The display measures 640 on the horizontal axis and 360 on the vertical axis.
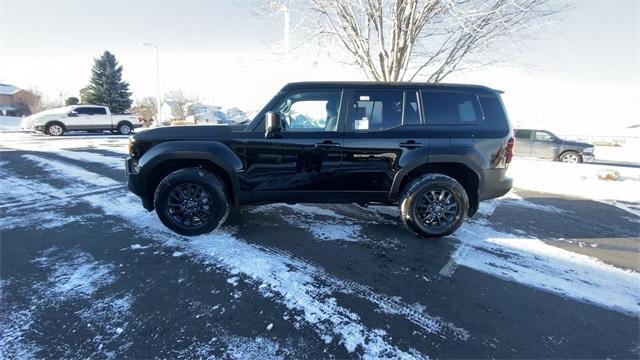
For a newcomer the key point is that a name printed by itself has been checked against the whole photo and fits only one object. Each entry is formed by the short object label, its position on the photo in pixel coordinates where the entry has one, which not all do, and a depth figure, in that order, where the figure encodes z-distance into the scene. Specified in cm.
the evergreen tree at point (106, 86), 3866
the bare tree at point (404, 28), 882
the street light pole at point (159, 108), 2680
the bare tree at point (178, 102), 5349
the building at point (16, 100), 5728
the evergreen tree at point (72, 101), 3500
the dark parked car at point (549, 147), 1469
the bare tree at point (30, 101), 6130
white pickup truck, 1795
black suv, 404
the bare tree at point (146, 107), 4578
